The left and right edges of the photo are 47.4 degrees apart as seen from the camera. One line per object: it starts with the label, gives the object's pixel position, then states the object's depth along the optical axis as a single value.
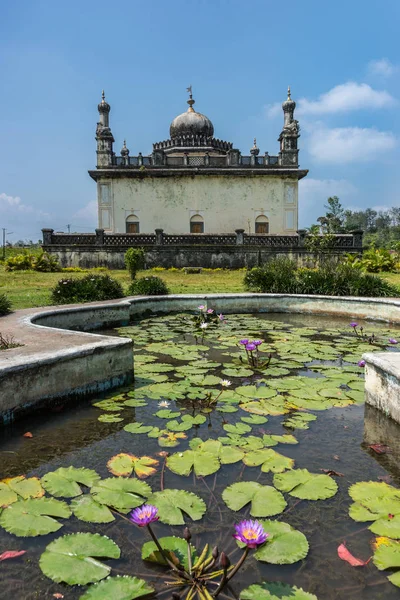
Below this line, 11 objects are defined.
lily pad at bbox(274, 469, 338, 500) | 2.15
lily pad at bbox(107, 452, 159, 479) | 2.37
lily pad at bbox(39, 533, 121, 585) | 1.60
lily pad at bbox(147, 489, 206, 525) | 1.95
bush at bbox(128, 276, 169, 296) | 9.45
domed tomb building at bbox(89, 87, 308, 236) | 23.55
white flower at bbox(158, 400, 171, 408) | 3.41
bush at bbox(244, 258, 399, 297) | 9.38
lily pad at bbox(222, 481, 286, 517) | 2.00
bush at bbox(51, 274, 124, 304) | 8.57
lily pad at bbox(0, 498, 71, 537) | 1.89
